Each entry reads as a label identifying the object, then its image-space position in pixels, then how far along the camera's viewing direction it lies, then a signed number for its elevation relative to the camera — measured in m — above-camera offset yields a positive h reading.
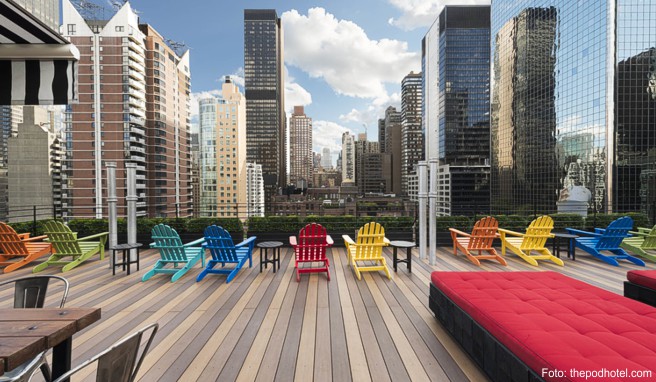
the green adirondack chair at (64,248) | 5.53 -1.32
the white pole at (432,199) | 6.39 -0.29
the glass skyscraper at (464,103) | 95.19 +30.76
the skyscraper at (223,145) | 94.44 +15.13
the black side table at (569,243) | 6.20 -1.37
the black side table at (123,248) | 5.29 -1.22
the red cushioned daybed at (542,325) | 1.76 -1.13
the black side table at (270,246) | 5.51 -1.20
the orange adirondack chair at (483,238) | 6.14 -1.21
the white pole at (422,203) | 6.52 -0.39
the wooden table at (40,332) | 1.36 -0.83
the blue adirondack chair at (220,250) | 5.02 -1.20
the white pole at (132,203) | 5.84 -0.33
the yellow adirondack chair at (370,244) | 5.28 -1.11
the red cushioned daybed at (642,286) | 3.11 -1.21
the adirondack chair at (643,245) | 6.18 -1.40
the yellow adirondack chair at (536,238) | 6.14 -1.21
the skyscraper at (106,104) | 61.56 +20.20
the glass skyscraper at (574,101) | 44.62 +17.27
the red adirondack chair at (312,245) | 5.18 -1.12
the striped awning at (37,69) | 2.84 +1.29
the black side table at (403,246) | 5.36 -1.20
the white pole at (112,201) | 5.77 -0.29
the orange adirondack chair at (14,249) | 5.58 -1.33
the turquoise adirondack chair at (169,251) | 5.06 -1.23
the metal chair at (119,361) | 1.12 -0.79
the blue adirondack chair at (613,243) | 6.01 -1.34
